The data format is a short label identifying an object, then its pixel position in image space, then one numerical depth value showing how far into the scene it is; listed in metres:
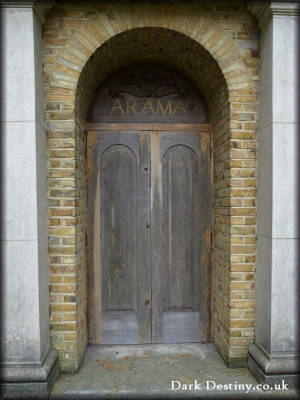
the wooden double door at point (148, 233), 3.21
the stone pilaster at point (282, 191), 2.42
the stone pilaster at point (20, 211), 2.33
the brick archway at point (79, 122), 2.59
